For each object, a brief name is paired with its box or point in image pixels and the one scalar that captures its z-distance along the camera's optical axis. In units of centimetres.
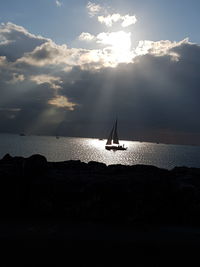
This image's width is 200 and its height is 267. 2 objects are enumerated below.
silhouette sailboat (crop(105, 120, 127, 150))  17388
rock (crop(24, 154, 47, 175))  2233
